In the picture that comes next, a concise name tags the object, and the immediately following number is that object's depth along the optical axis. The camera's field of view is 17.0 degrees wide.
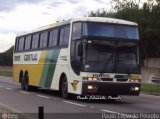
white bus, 21.09
